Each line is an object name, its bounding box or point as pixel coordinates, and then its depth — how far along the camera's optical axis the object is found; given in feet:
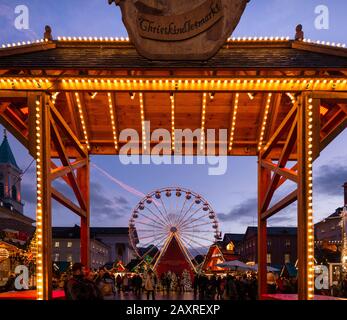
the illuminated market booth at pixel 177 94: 35.58
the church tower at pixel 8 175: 256.93
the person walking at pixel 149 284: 66.23
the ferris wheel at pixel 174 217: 102.42
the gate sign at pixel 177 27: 34.94
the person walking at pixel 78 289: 25.46
